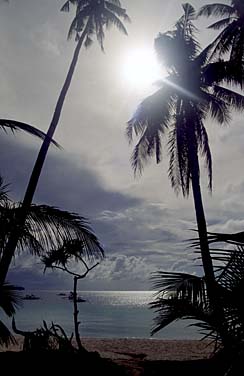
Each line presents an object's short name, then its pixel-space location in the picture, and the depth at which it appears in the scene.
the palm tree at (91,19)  14.39
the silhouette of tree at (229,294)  2.22
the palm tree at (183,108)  15.61
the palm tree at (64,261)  11.90
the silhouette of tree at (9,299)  6.48
